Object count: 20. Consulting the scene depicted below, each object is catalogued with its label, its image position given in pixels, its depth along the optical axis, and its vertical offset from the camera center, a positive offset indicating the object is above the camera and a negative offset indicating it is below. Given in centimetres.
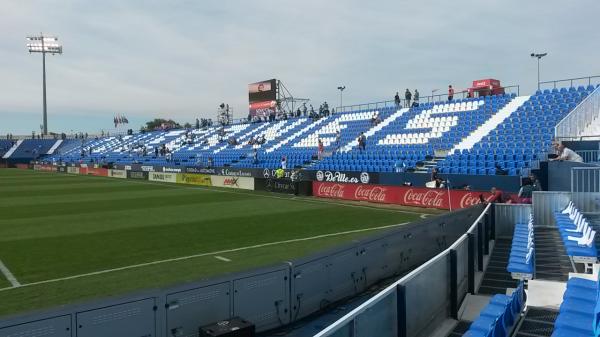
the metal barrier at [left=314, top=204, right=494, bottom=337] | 488 -188
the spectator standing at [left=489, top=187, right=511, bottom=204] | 1427 -129
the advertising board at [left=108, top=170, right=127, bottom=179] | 5226 -130
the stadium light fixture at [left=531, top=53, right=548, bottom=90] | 3969 +880
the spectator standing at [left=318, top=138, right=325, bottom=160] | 3681 +73
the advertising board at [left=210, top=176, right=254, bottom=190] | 3497 -165
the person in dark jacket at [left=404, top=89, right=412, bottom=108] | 4150 +560
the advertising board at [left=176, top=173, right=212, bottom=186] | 3984 -155
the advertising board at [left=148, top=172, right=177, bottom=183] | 4521 -149
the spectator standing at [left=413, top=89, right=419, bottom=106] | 4020 +532
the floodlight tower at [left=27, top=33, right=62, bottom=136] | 8944 +2290
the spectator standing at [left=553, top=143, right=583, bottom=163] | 1777 +4
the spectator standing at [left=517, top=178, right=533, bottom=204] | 1639 -137
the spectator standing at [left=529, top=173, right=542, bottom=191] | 1792 -103
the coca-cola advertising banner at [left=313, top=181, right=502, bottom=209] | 2171 -188
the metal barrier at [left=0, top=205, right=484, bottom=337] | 542 -203
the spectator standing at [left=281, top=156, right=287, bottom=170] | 3591 -11
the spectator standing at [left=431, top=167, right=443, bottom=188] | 2298 -98
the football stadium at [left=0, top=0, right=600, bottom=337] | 631 -206
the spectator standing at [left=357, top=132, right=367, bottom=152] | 3544 +128
